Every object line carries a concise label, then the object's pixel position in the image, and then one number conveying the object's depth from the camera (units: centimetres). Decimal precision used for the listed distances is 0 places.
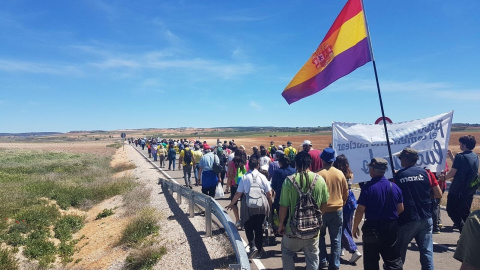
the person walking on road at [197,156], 1331
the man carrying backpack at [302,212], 397
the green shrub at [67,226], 1042
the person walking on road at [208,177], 874
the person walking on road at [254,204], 538
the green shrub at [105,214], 1167
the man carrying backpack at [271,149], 1632
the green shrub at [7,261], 734
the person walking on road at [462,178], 595
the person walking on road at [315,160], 677
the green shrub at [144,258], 609
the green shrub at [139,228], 773
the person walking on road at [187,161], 1330
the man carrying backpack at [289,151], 1239
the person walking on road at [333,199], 470
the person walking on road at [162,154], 2368
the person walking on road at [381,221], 400
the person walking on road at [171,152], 1982
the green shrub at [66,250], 844
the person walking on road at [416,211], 427
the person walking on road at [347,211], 555
